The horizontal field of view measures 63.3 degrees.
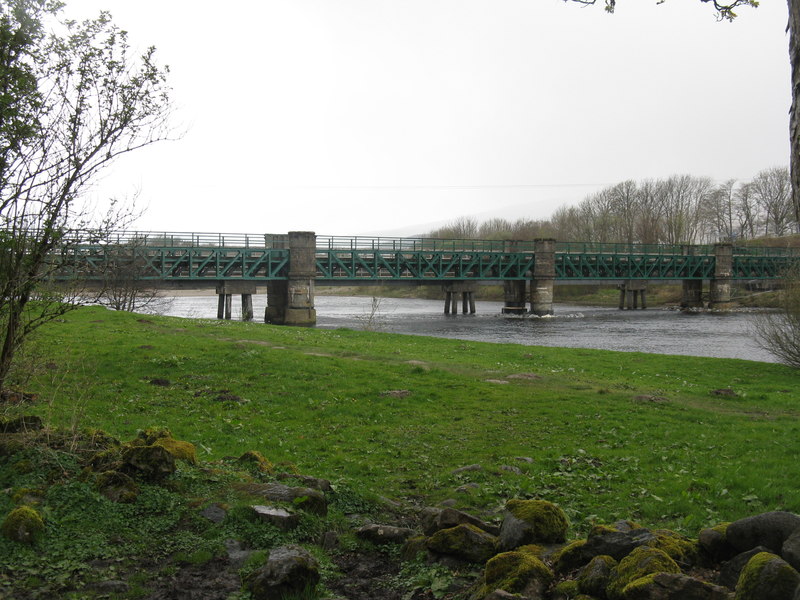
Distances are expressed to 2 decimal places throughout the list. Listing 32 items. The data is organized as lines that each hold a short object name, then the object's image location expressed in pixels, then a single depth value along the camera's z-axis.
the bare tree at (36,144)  8.37
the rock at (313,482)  8.87
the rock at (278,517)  7.47
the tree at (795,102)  5.49
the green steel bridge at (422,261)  57.69
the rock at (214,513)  7.53
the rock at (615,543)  6.00
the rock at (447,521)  7.29
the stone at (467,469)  10.27
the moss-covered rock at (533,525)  6.81
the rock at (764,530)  5.61
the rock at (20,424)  9.05
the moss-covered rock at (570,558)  6.10
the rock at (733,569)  5.41
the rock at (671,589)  4.99
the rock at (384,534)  7.55
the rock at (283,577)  6.05
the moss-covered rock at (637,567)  5.33
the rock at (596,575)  5.46
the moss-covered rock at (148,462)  8.17
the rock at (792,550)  5.05
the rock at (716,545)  5.91
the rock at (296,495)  8.01
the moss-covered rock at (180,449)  9.09
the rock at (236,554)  6.77
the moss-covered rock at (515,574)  5.71
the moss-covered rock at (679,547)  5.90
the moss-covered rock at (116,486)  7.67
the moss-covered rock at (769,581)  4.59
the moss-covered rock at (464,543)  6.81
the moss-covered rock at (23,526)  6.49
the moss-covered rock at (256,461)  9.49
